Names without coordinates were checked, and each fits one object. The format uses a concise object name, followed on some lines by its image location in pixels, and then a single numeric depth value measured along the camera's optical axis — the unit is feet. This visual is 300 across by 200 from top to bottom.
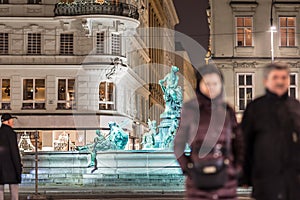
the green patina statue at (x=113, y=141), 113.85
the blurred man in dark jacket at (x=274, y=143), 25.23
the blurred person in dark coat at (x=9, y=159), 45.09
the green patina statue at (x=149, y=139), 116.24
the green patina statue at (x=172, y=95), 112.98
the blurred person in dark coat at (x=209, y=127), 24.26
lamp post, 155.12
